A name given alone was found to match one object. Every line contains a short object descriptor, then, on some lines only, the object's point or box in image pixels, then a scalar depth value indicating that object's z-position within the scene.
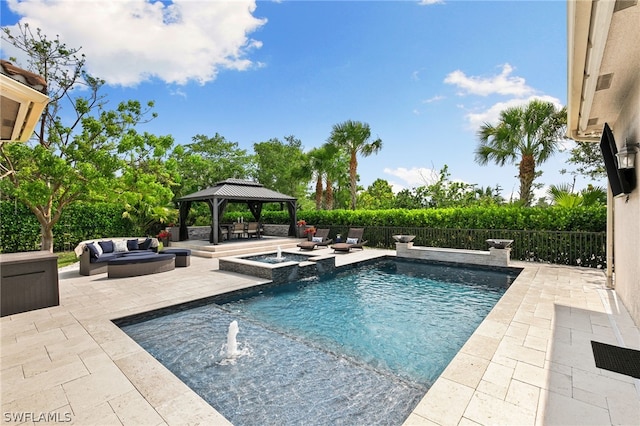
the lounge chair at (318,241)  13.14
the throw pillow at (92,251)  8.37
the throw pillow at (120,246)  9.25
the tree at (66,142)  10.72
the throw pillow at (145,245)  9.81
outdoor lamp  4.53
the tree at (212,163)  23.81
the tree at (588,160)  15.50
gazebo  13.38
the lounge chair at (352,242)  12.44
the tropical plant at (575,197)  9.66
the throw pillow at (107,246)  9.04
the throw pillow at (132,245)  9.63
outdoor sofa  8.36
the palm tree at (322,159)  19.59
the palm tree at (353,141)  18.17
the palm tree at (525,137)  11.70
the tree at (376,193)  34.47
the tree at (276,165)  29.97
